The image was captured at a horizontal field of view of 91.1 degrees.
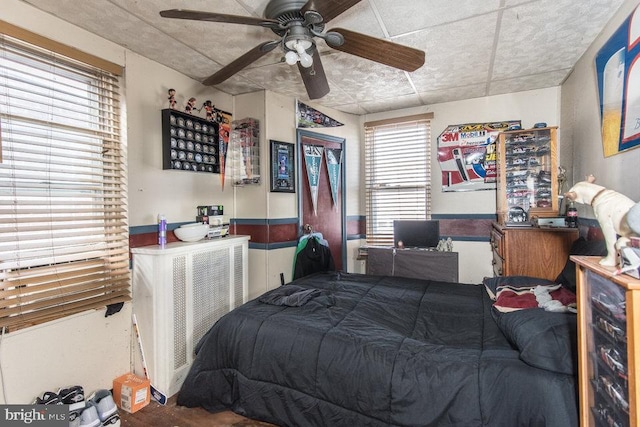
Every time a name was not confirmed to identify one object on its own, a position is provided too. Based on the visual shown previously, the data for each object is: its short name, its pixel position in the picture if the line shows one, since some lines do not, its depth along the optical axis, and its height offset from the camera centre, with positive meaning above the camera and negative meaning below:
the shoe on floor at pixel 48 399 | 1.80 -1.10
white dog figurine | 1.08 -0.03
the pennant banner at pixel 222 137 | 3.11 +0.72
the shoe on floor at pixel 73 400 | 1.79 -1.14
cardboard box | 2.08 -1.25
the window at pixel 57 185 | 1.77 +0.16
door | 3.61 +0.11
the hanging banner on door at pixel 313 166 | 3.66 +0.50
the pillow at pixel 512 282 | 2.10 -0.53
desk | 3.31 -0.62
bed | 1.30 -0.74
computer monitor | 3.59 -0.30
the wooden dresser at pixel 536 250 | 2.50 -0.36
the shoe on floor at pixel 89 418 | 1.80 -1.21
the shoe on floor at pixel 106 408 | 1.89 -1.22
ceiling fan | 1.51 +0.92
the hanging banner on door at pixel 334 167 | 3.93 +0.52
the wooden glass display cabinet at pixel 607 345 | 0.88 -0.46
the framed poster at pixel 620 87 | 1.68 +0.70
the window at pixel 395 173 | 3.91 +0.44
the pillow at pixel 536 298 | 1.57 -0.52
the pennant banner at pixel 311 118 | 3.54 +1.05
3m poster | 3.53 +0.60
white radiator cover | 2.21 -0.70
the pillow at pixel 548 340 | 1.28 -0.58
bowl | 2.61 -0.20
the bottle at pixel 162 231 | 2.48 -0.18
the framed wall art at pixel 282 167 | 3.26 +0.44
